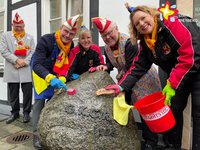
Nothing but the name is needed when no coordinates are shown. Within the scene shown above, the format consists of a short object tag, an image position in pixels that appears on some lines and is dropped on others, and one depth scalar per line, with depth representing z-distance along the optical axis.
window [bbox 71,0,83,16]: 3.04
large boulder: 1.44
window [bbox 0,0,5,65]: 4.32
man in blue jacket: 1.86
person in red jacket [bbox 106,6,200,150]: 1.32
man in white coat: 2.80
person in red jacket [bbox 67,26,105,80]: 1.90
